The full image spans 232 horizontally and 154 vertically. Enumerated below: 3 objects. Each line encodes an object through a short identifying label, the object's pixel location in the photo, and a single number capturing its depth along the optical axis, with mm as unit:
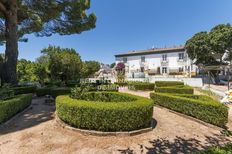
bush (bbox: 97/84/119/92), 10898
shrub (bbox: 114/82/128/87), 15743
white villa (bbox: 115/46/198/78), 24858
